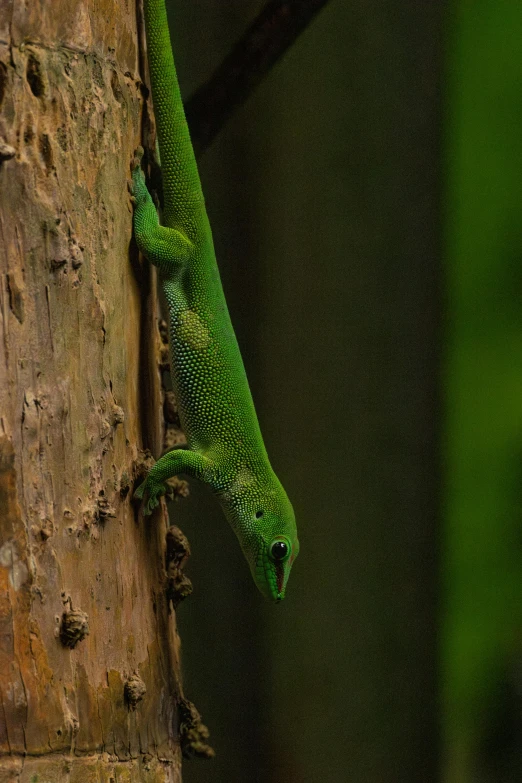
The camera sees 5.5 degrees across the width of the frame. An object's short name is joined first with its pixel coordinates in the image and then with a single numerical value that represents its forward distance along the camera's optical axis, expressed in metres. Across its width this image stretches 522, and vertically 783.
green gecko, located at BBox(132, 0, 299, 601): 1.68
